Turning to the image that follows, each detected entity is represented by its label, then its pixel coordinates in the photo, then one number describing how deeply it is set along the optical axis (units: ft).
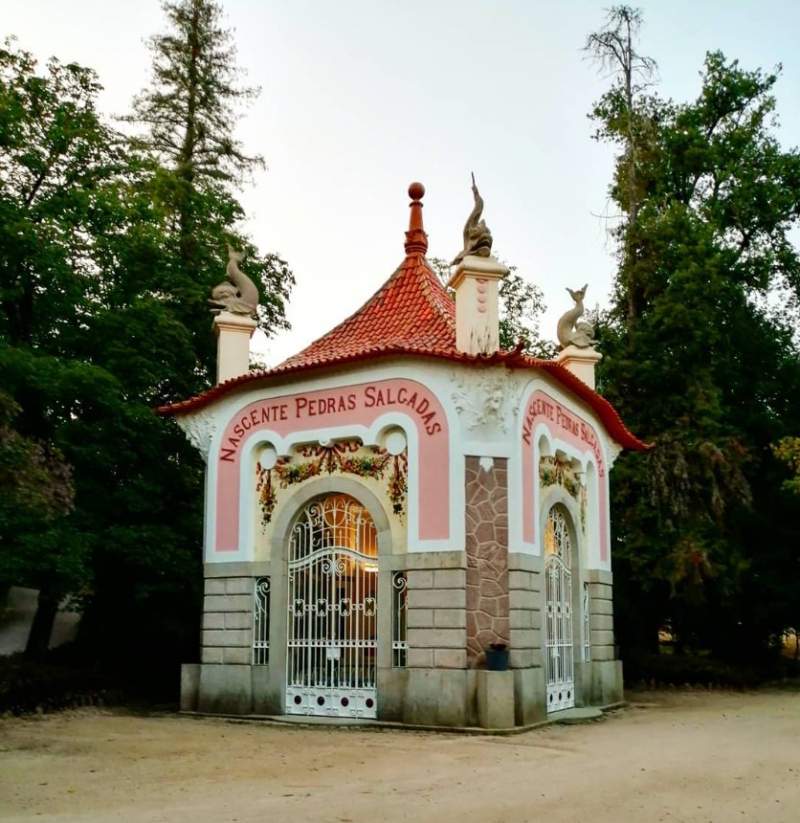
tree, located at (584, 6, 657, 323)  83.76
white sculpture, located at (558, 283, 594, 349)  56.18
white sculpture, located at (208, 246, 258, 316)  52.08
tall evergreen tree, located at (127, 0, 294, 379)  68.74
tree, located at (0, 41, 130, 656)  46.37
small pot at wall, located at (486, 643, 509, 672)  40.01
